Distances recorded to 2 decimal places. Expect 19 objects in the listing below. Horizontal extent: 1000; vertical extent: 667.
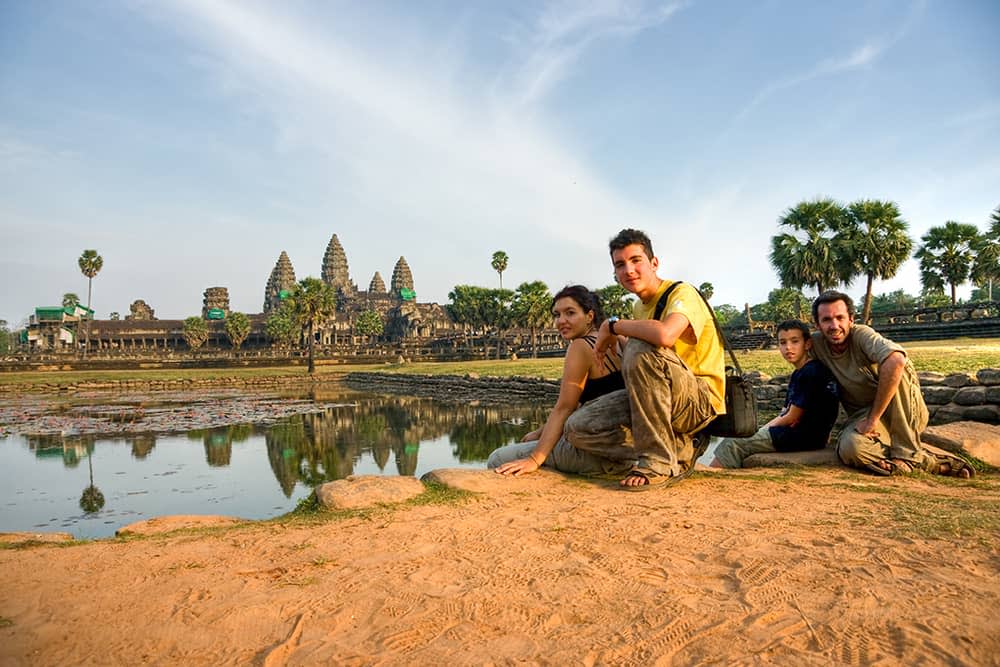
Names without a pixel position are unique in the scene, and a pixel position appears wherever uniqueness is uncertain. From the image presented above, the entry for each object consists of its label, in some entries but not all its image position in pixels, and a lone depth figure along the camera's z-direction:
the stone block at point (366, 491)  4.18
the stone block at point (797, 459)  5.21
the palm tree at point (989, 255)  30.17
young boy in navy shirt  5.22
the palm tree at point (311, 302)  44.12
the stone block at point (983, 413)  7.01
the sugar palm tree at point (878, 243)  26.23
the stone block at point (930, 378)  7.95
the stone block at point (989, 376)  7.07
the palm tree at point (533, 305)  51.81
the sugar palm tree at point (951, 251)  33.36
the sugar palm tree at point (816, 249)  27.16
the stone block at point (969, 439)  5.00
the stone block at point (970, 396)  7.21
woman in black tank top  4.82
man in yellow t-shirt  4.17
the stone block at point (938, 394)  7.68
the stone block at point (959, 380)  7.47
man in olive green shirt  4.67
